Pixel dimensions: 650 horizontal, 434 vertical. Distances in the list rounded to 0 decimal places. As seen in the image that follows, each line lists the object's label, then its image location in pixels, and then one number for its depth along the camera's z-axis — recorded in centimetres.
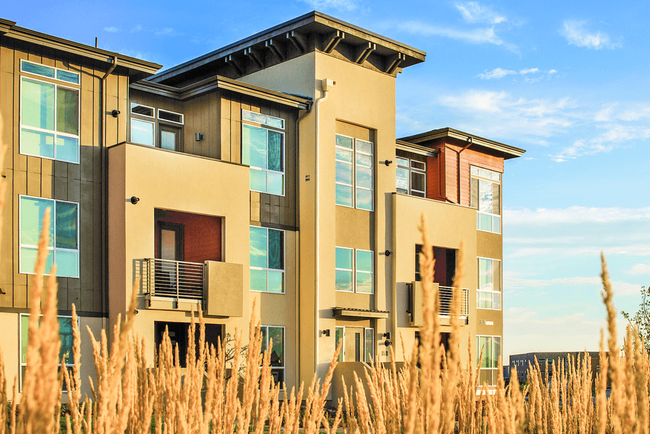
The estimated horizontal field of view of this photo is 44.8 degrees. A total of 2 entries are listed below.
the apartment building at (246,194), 1805
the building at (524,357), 3113
